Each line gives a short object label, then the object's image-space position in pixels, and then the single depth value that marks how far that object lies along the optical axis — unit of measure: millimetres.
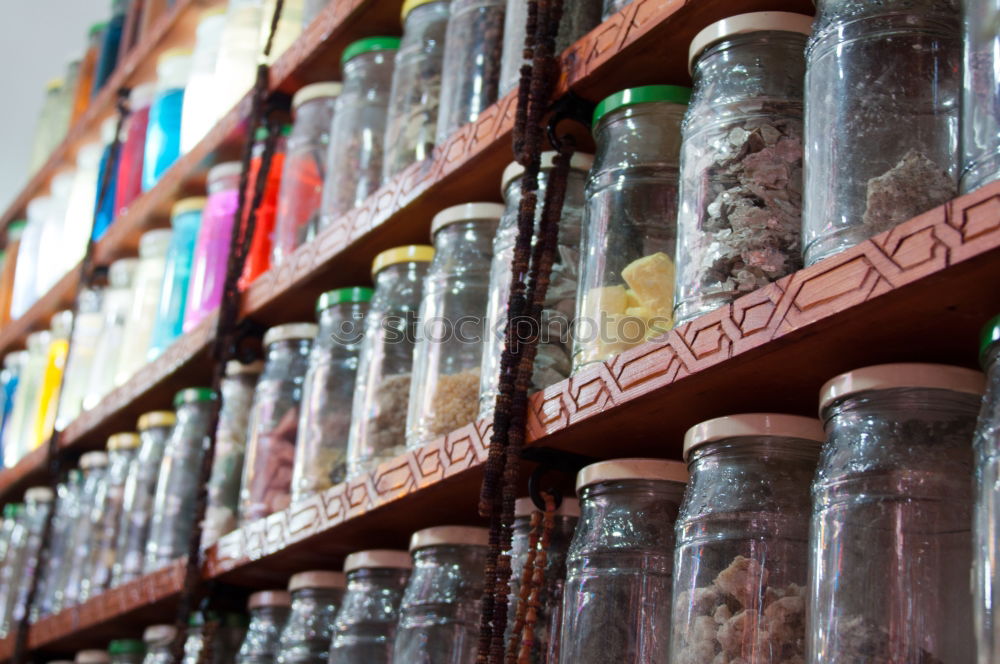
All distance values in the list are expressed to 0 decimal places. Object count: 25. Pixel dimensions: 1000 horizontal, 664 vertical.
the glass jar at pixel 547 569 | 979
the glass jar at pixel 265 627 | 1423
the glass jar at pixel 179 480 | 1606
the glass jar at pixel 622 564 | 902
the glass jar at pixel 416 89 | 1347
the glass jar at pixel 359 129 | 1430
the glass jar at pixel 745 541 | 779
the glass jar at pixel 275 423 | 1422
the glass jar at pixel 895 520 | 687
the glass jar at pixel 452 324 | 1149
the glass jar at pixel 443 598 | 1097
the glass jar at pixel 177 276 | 1795
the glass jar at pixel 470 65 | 1263
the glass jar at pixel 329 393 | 1341
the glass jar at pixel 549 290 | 1049
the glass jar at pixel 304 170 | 1543
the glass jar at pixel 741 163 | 857
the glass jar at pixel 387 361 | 1249
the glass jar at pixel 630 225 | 959
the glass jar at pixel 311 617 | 1320
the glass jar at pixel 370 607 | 1216
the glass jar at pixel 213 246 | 1703
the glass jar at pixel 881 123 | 759
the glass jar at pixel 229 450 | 1521
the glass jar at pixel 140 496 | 1710
